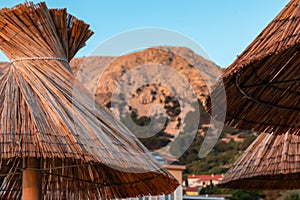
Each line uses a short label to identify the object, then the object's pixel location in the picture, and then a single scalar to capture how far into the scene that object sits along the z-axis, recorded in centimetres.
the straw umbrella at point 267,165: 529
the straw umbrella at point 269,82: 255
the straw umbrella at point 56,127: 392
